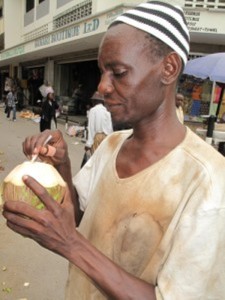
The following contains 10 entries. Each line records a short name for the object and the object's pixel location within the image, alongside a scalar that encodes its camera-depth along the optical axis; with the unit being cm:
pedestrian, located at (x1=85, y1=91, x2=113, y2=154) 369
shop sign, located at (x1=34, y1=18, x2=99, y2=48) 761
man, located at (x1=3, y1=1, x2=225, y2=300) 69
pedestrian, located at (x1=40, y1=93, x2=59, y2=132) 679
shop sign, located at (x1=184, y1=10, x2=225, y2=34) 695
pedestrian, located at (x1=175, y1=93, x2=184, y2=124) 350
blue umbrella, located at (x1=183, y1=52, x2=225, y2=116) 470
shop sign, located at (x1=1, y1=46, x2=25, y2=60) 1335
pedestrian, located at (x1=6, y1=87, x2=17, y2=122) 1157
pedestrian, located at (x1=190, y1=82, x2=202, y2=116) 843
